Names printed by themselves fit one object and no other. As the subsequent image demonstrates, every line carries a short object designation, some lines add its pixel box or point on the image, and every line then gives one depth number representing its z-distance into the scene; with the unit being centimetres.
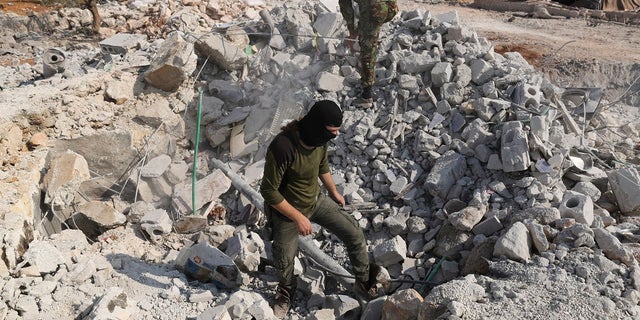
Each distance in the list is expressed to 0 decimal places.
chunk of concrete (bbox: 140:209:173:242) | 516
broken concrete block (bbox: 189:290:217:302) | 421
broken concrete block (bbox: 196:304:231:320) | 389
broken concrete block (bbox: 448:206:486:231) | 466
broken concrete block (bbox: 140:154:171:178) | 593
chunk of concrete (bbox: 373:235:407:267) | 478
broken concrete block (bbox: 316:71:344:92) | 620
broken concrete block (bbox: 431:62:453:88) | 574
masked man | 343
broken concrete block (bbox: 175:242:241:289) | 452
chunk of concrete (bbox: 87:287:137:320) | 372
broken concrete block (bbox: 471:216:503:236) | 457
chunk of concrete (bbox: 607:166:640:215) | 454
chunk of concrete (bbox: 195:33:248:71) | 681
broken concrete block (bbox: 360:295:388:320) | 414
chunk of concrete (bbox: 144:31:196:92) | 654
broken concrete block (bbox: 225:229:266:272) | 474
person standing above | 550
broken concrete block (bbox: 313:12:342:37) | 675
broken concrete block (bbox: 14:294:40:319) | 376
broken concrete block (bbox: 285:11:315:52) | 689
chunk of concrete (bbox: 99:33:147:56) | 759
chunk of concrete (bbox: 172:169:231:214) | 561
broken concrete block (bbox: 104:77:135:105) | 648
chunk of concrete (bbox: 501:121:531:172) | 481
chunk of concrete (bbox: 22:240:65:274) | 416
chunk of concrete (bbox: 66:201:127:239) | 524
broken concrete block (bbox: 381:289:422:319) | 380
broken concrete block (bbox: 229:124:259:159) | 624
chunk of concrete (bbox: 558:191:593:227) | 423
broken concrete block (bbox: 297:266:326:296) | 451
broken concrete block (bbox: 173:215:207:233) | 530
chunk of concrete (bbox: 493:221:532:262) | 403
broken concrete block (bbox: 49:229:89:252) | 466
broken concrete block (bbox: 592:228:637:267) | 381
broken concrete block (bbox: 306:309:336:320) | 409
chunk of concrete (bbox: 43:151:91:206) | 539
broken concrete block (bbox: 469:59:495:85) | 576
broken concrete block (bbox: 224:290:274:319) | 400
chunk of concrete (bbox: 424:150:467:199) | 510
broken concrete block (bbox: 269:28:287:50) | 705
